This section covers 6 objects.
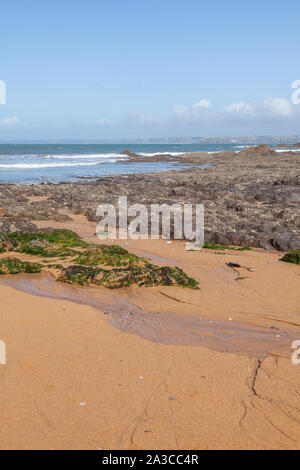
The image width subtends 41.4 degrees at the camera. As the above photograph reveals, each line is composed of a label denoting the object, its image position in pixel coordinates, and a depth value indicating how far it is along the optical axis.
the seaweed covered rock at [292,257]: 8.55
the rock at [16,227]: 9.70
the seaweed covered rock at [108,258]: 7.46
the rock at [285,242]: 9.82
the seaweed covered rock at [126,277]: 6.58
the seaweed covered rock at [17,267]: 7.10
